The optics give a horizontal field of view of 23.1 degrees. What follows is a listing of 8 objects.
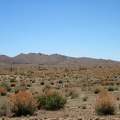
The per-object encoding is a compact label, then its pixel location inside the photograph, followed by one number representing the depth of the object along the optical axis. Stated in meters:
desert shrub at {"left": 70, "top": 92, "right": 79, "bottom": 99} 24.12
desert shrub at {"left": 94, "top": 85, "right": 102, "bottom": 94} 27.66
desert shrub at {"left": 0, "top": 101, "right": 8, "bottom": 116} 16.77
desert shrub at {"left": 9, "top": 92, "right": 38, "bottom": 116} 16.56
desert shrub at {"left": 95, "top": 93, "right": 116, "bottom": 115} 16.47
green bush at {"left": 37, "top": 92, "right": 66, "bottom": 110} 18.81
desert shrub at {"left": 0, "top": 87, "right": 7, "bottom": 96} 26.64
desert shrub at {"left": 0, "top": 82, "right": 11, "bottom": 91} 30.19
